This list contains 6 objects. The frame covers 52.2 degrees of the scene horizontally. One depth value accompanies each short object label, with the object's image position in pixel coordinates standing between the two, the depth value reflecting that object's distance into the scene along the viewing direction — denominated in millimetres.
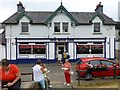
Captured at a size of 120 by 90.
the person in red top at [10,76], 3399
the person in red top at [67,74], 6306
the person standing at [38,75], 4836
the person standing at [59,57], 15350
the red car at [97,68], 8028
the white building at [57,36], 15496
